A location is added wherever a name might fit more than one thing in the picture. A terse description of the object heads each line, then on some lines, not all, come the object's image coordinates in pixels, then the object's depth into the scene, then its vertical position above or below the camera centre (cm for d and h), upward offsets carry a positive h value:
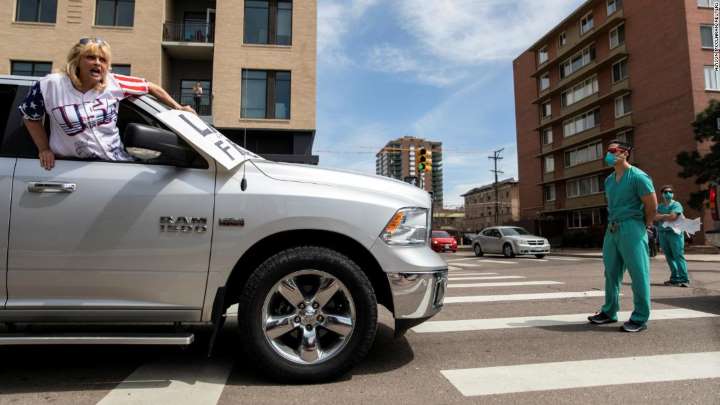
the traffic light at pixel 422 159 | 1909 +319
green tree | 2558 +450
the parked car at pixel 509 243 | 2070 -20
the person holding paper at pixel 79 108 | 299 +83
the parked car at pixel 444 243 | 2866 -29
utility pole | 6111 +1042
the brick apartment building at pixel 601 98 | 3098 +1111
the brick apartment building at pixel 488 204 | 9656 +732
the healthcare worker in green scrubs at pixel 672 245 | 813 -11
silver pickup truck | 284 -8
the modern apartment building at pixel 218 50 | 1977 +813
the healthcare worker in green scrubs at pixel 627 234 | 444 +5
